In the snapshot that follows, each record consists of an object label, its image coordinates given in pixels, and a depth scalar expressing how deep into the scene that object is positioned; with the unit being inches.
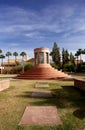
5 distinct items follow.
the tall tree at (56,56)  1604.3
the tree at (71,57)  1702.5
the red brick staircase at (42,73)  583.9
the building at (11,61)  1949.1
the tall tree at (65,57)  1673.2
